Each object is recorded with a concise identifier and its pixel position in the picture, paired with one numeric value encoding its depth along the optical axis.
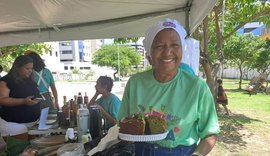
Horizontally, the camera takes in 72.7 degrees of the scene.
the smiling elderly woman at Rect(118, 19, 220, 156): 0.94
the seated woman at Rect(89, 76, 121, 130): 2.43
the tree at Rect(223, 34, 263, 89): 13.90
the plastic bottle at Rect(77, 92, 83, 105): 2.14
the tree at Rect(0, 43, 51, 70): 6.27
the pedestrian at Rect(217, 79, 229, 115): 6.48
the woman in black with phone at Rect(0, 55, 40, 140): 1.94
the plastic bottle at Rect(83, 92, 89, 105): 2.20
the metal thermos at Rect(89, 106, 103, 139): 1.57
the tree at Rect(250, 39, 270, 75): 12.69
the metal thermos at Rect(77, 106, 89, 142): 1.54
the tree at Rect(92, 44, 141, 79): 29.50
